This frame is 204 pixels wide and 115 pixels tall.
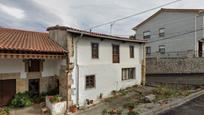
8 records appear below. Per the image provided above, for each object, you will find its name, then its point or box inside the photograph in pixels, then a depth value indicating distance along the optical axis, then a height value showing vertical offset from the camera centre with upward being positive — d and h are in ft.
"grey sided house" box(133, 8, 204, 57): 57.89 +12.70
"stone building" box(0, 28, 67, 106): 25.52 -1.90
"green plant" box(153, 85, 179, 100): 37.98 -12.35
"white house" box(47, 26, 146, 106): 31.76 -1.71
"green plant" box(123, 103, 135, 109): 31.03 -13.07
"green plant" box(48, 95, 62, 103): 28.18 -10.16
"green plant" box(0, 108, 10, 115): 25.23 -11.77
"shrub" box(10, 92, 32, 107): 30.24 -11.29
